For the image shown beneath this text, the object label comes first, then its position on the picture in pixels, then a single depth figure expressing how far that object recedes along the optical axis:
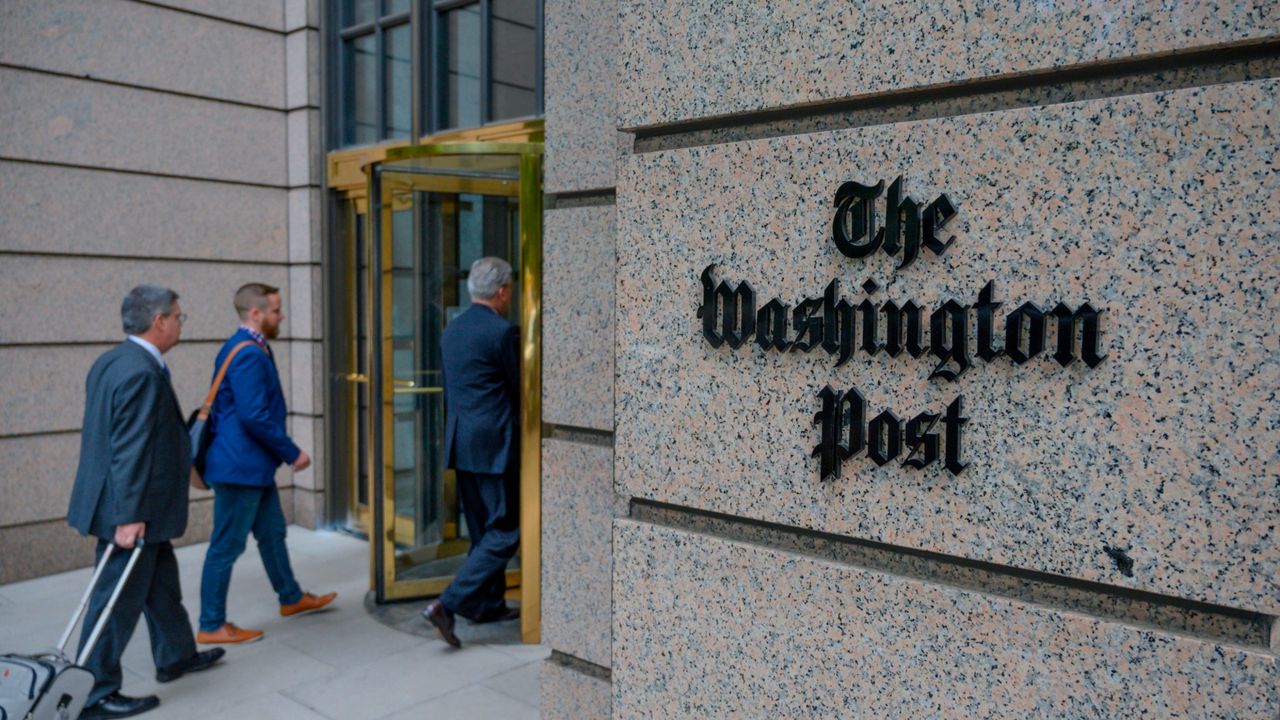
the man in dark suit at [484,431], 5.55
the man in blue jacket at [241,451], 5.64
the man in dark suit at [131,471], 4.62
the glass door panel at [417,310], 6.20
